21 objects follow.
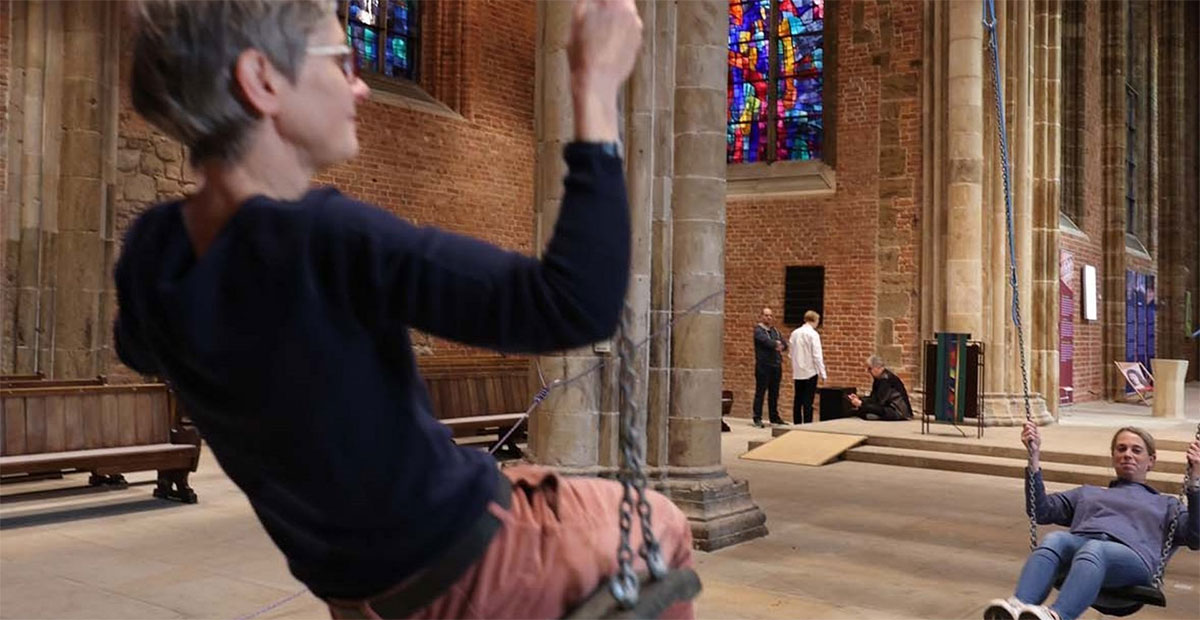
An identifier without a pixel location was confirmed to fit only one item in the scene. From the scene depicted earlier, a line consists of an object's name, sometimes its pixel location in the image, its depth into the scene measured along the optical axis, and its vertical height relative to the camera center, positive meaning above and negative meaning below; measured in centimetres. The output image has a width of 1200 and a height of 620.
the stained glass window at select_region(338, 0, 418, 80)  1356 +384
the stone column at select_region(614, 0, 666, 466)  595 +94
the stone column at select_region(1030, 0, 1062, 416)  1377 +168
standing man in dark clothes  1328 -36
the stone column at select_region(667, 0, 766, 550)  610 +31
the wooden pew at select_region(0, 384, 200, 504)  671 -73
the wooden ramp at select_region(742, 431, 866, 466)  1000 -111
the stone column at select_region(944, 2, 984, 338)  1176 +146
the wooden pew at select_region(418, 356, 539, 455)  948 -64
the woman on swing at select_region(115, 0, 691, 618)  94 +2
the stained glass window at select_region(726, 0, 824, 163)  1517 +369
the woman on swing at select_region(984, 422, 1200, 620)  382 -74
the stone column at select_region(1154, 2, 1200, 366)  2131 +296
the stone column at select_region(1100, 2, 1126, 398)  1822 +279
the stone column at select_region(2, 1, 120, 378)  968 +117
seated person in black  1202 -73
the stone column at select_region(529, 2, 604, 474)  577 -22
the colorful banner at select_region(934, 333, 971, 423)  1045 -42
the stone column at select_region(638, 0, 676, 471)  611 +71
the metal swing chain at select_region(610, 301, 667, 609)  106 -17
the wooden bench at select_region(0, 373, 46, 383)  870 -45
